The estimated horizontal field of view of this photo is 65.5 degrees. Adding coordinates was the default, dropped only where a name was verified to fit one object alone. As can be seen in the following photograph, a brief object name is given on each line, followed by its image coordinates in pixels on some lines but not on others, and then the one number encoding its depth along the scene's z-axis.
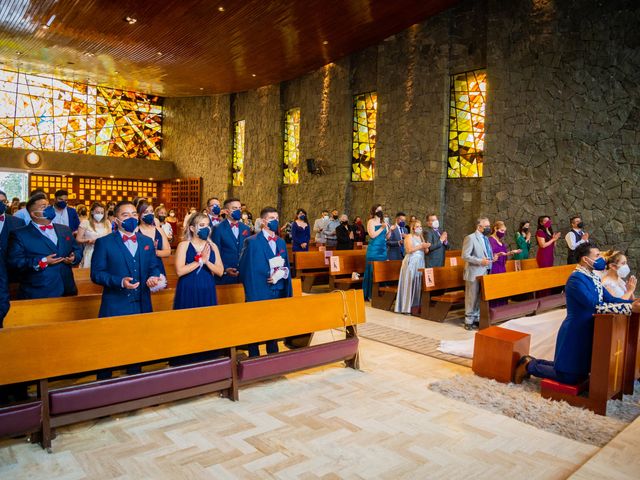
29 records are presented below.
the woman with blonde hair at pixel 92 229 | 7.30
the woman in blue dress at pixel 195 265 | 4.34
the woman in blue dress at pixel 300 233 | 10.42
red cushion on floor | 4.08
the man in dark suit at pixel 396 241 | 8.97
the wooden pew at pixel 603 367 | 3.88
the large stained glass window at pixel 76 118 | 19.03
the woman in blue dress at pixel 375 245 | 8.51
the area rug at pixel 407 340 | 5.46
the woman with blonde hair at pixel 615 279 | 4.78
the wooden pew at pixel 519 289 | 6.63
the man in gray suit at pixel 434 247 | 8.23
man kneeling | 4.03
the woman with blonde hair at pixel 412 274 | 7.74
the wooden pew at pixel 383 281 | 8.20
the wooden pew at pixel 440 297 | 7.37
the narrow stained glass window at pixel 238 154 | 19.67
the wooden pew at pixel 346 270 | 9.08
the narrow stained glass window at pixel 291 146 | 17.22
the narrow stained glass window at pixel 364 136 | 14.50
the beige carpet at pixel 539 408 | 3.59
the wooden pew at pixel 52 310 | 3.86
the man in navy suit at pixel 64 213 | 6.85
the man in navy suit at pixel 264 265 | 4.62
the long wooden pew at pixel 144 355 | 3.04
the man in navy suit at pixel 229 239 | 5.98
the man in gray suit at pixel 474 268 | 6.99
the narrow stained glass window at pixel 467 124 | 11.93
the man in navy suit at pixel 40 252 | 4.02
